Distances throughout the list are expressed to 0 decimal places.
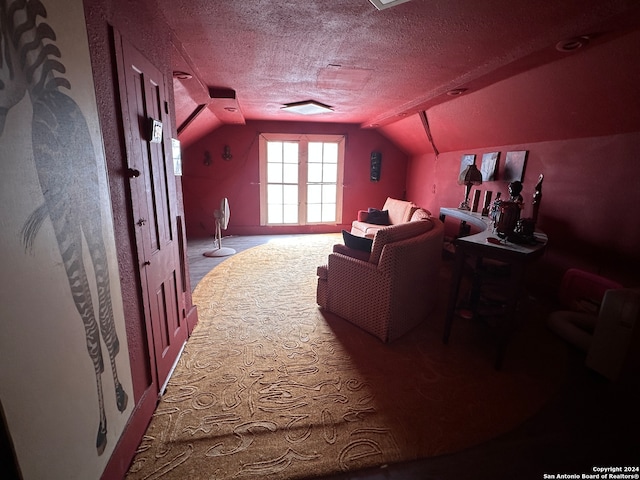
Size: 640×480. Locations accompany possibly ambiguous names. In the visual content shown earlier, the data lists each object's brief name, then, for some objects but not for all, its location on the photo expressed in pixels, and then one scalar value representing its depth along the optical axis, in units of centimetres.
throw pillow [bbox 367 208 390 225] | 550
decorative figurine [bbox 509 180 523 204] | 260
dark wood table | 203
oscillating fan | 494
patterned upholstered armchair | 245
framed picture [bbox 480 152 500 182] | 416
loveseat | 502
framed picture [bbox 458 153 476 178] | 460
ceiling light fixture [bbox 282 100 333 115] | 441
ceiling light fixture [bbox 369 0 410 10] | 168
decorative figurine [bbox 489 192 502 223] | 278
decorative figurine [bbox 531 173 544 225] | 294
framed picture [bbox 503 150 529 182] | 369
